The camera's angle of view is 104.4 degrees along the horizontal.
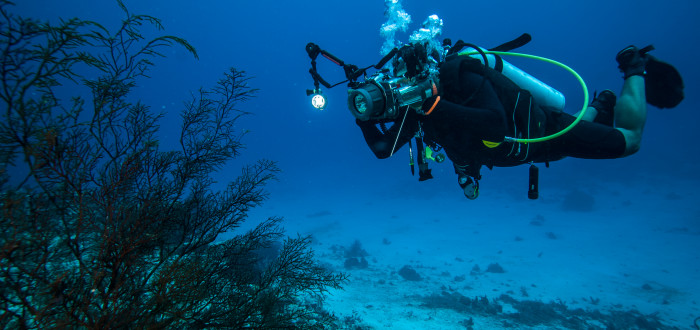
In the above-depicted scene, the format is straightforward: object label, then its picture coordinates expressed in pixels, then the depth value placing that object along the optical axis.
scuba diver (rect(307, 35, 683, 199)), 2.56
